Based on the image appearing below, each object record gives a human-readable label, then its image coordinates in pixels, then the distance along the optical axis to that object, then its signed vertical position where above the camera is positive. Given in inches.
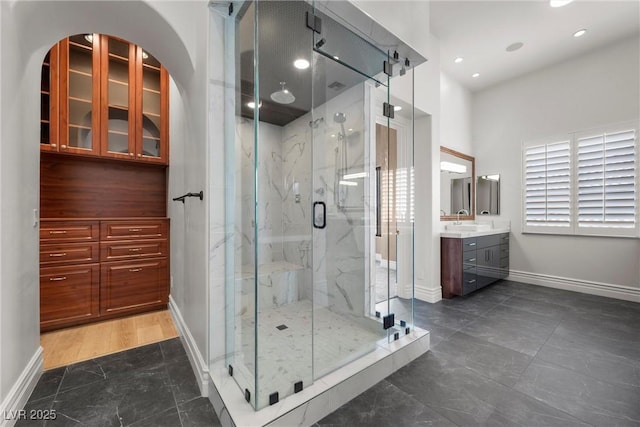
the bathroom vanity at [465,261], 130.0 -25.0
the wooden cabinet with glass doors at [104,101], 97.7 +45.6
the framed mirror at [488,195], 175.3 +11.8
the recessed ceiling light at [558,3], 105.8 +84.8
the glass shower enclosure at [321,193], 67.7 +7.1
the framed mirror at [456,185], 155.1 +17.0
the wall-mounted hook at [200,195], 65.5 +4.6
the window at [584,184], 130.3 +15.3
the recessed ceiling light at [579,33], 124.4 +85.4
